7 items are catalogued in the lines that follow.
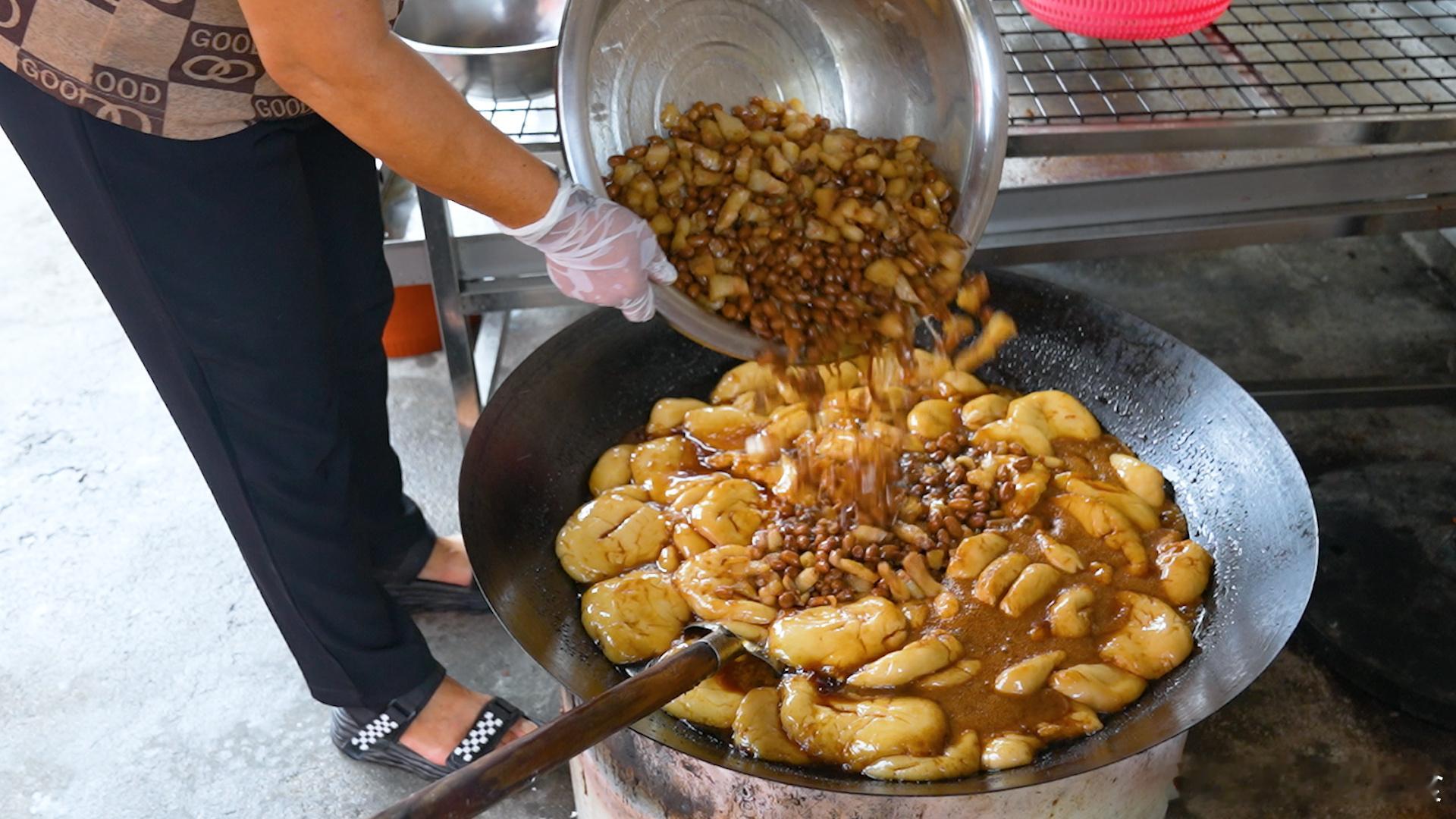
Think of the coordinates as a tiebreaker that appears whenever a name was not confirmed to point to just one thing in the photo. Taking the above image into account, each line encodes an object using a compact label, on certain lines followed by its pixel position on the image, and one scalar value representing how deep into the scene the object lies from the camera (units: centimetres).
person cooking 134
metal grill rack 219
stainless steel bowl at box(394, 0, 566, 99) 252
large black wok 155
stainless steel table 224
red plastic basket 214
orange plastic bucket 312
